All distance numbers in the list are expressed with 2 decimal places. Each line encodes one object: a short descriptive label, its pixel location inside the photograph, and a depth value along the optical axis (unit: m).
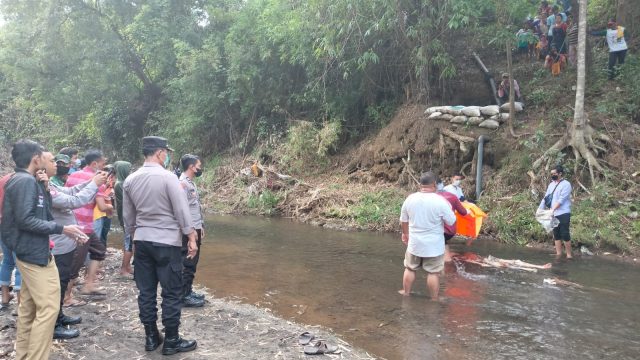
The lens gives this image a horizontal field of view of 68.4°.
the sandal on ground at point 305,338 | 4.69
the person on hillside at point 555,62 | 14.56
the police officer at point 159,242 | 4.36
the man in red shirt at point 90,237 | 5.39
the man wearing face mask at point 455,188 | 9.23
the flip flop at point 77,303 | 5.82
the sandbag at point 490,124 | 13.46
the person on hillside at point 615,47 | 13.10
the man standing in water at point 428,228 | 6.36
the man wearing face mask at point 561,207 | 8.96
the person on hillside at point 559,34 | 14.83
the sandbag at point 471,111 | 13.74
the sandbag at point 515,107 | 13.70
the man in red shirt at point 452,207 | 7.59
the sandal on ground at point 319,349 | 4.46
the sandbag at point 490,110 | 13.62
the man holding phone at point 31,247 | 3.75
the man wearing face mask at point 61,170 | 5.49
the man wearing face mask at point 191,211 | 5.66
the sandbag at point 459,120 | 13.83
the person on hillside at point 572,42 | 14.12
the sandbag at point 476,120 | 13.68
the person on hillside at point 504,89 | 14.56
